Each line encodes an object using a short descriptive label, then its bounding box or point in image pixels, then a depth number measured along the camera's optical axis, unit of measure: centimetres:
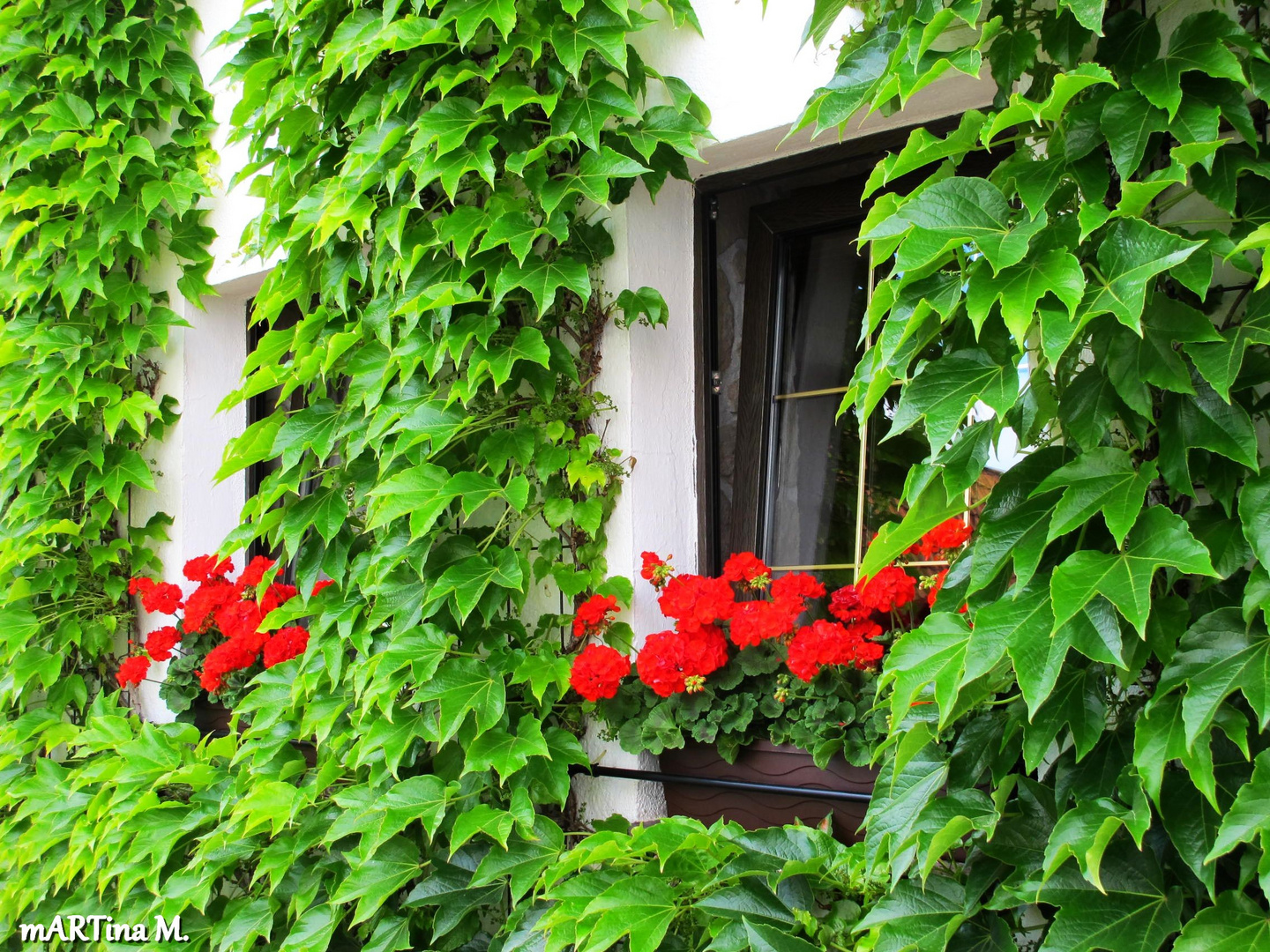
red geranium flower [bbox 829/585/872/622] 164
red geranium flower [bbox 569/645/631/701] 176
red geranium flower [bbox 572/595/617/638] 183
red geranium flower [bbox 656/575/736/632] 172
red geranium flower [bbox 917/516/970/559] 152
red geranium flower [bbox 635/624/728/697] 171
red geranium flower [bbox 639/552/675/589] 182
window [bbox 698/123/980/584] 188
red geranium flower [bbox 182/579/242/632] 259
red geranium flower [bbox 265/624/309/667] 235
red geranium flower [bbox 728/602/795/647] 166
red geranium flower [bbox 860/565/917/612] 158
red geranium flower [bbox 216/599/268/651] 249
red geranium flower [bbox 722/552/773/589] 175
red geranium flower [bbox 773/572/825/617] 167
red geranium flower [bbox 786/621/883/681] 159
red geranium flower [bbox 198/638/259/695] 246
